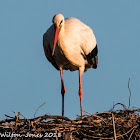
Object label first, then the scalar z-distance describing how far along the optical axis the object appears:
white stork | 19.41
